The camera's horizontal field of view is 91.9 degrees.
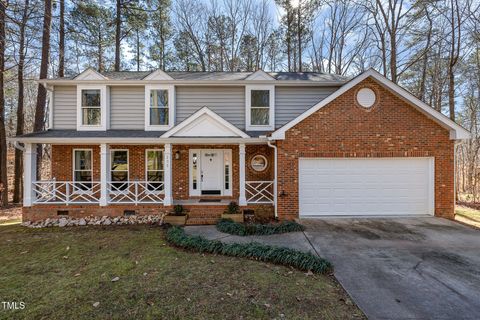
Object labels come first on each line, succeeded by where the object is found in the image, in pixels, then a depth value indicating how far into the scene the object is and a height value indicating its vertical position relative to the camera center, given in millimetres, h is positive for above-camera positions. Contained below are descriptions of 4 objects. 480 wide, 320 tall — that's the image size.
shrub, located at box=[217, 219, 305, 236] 6883 -2100
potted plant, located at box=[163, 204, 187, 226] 8016 -2051
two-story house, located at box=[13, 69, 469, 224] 8023 +302
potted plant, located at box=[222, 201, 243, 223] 8078 -1925
